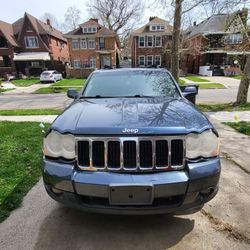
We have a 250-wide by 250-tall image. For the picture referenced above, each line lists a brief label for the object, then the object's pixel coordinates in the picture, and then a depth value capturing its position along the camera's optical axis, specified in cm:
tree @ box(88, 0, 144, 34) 4978
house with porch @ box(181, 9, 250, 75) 3322
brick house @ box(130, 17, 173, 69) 3859
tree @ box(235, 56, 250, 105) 1034
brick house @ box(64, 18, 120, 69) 3750
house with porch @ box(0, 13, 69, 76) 3703
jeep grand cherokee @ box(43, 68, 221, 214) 246
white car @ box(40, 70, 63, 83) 2984
